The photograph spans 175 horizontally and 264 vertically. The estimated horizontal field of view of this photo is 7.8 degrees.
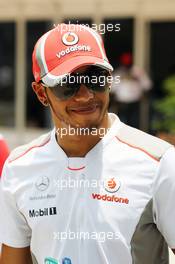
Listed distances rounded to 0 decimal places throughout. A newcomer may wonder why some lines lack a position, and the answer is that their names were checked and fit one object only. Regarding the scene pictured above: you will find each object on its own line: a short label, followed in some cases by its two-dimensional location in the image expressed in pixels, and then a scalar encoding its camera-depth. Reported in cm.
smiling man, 385
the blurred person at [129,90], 2139
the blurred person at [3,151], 548
